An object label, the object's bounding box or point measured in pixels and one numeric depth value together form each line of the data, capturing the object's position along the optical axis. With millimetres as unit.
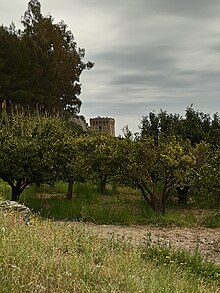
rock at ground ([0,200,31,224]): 7983
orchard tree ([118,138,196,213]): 13273
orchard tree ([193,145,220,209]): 10055
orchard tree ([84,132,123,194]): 13609
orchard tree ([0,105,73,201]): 13273
